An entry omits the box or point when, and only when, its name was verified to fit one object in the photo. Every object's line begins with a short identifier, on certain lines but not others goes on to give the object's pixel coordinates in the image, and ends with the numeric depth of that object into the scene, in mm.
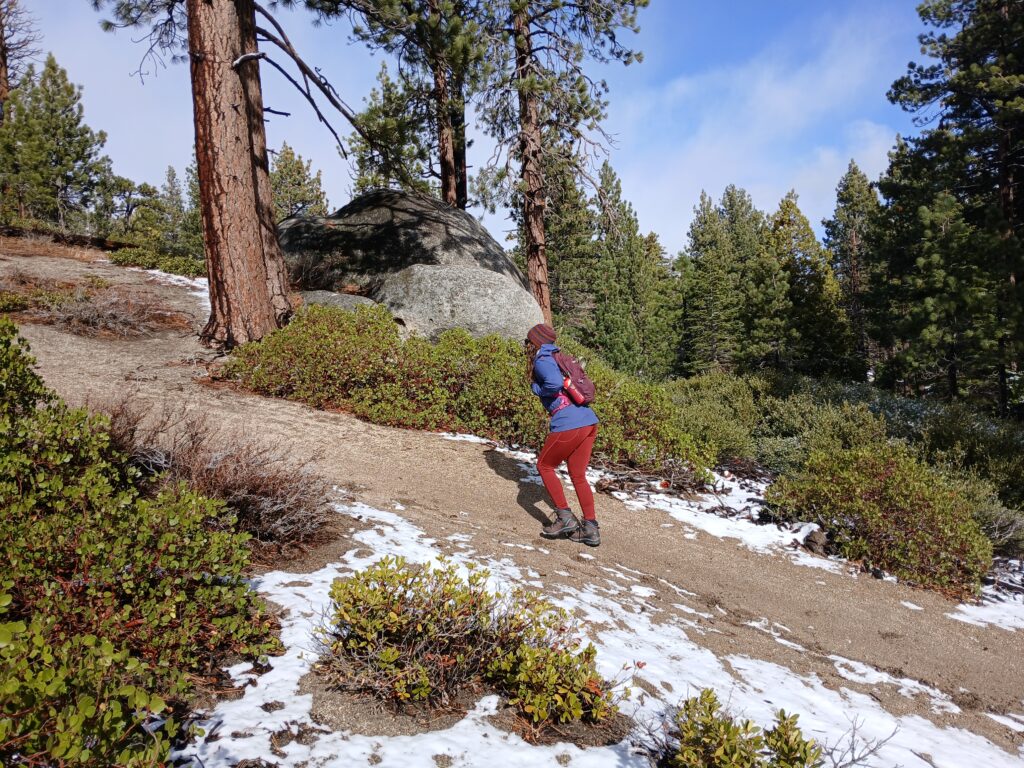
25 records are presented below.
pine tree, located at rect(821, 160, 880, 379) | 41031
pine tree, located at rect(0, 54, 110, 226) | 20781
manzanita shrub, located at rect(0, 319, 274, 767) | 1354
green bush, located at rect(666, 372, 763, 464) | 8953
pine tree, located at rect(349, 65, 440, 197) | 10188
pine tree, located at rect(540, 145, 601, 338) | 29203
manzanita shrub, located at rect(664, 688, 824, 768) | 1933
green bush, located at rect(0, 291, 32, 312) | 8500
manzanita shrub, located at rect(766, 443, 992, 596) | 5484
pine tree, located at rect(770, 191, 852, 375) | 30203
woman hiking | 4797
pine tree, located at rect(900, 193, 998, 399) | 17938
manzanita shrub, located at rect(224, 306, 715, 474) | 7320
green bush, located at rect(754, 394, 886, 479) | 9297
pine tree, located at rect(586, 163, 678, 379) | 29375
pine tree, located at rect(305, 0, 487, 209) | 8430
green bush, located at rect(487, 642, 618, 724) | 2213
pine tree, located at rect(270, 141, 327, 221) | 37656
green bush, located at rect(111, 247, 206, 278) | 14773
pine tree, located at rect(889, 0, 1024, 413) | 11305
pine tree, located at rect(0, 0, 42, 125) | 20000
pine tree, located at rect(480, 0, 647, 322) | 11516
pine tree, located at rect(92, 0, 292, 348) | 7898
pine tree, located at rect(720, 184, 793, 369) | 29422
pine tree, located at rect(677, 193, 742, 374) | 35719
